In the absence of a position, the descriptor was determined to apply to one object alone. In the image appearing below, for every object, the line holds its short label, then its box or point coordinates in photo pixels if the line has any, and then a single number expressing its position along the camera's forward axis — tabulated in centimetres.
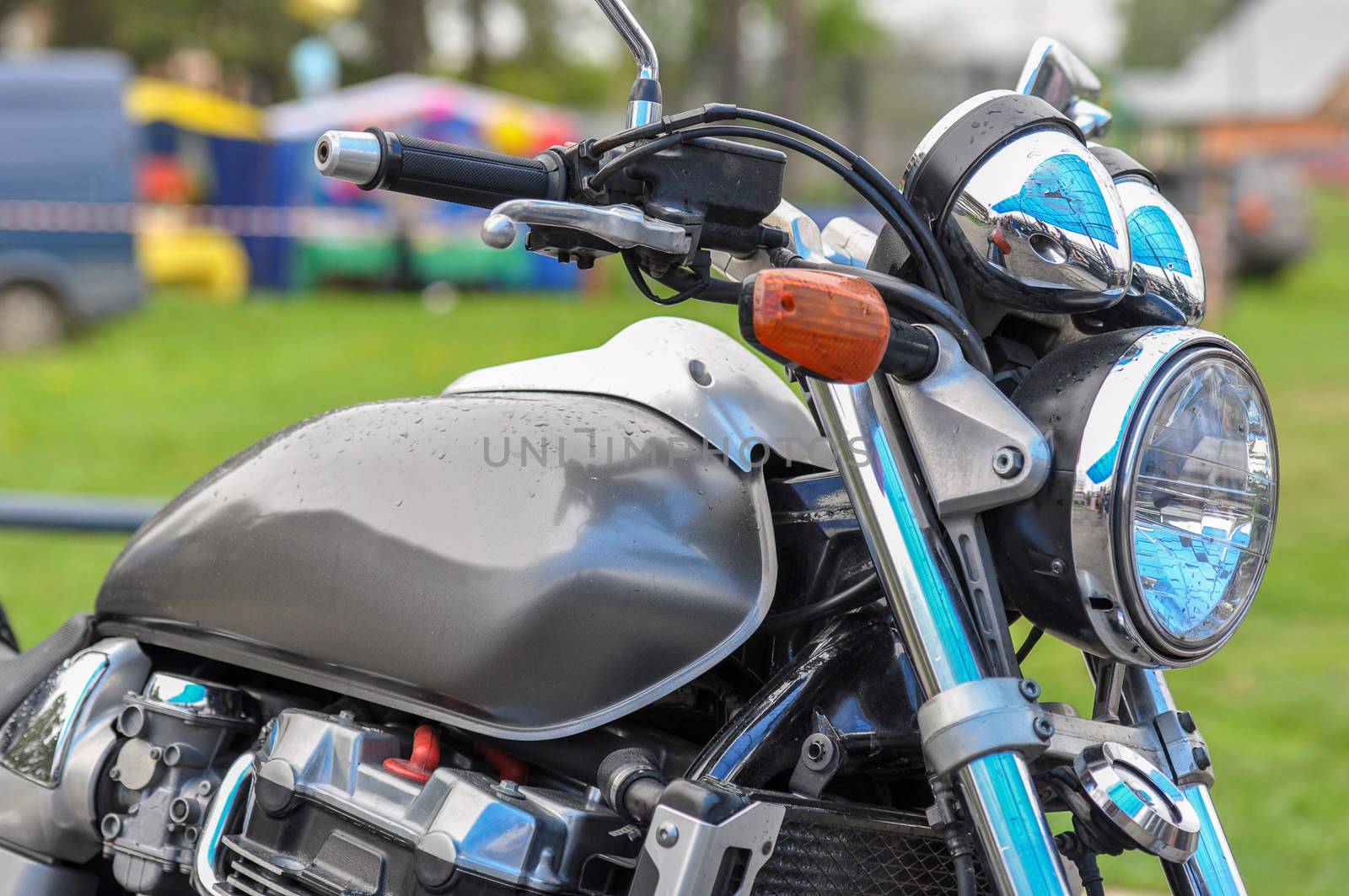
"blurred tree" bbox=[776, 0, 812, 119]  1590
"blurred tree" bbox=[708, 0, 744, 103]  1380
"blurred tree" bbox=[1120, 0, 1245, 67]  5656
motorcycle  114
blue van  972
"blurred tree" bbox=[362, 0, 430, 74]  1562
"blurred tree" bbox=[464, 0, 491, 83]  2708
